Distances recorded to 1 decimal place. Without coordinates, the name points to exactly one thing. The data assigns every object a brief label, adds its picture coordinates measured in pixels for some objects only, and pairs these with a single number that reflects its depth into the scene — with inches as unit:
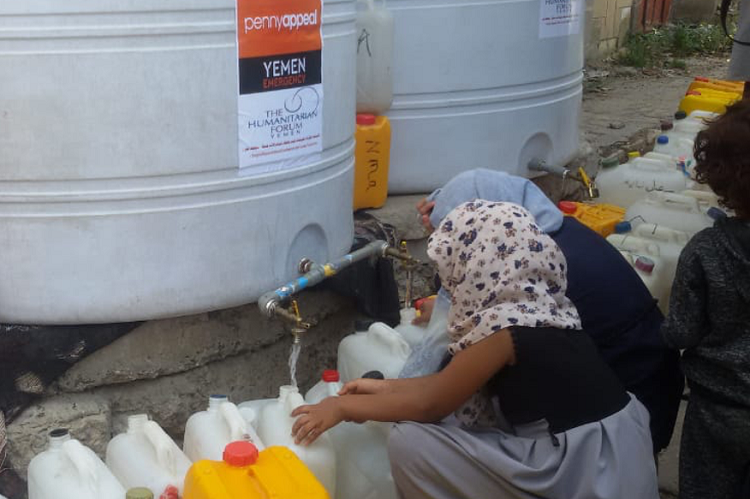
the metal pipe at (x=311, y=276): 107.0
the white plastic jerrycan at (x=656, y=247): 137.9
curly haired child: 85.1
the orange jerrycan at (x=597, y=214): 154.3
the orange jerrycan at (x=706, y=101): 226.1
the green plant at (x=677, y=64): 381.7
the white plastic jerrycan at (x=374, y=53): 140.6
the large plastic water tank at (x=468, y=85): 148.9
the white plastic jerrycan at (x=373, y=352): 104.7
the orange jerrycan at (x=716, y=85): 237.8
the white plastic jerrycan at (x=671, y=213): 158.1
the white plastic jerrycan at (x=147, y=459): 82.6
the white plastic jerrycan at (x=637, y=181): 181.5
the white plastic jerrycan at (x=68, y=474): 79.0
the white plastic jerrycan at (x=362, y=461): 93.2
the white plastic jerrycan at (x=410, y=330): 111.3
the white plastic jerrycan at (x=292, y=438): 86.7
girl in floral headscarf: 79.2
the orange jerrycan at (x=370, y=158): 143.6
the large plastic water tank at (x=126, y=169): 93.5
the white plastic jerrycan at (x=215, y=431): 86.7
